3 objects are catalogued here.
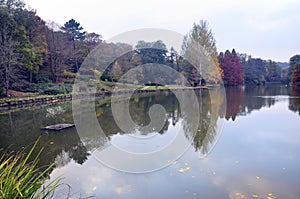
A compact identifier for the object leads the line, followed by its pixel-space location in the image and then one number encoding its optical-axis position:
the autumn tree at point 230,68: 34.66
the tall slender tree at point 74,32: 25.23
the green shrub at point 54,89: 17.66
